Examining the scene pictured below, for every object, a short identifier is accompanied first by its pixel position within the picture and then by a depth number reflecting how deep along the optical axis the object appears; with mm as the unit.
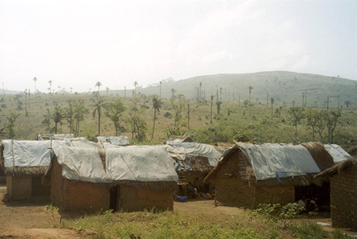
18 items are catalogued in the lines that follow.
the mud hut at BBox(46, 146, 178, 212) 12844
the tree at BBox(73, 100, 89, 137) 54600
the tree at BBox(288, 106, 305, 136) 51203
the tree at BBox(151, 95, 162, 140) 54344
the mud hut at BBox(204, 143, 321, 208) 14202
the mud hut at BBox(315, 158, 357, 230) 11281
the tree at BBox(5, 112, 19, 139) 49616
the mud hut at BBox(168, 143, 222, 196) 20080
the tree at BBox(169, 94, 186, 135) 46691
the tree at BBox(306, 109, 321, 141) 48250
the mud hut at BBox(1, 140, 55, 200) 16453
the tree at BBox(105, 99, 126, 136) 50312
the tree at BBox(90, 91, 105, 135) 50881
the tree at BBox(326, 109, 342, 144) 47562
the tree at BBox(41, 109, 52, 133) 54728
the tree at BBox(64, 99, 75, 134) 53931
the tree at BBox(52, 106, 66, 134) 47219
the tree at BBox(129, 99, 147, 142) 49581
